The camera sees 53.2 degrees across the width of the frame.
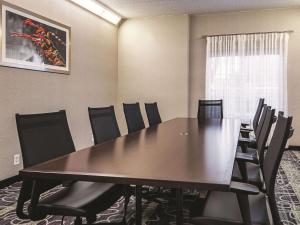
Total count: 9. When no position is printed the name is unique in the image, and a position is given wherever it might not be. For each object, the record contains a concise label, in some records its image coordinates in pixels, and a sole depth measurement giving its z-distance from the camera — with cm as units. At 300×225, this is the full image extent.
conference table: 136
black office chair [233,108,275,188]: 205
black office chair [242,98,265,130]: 372
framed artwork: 342
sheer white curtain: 562
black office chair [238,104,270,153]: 279
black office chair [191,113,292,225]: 136
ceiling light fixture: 493
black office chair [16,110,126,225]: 167
